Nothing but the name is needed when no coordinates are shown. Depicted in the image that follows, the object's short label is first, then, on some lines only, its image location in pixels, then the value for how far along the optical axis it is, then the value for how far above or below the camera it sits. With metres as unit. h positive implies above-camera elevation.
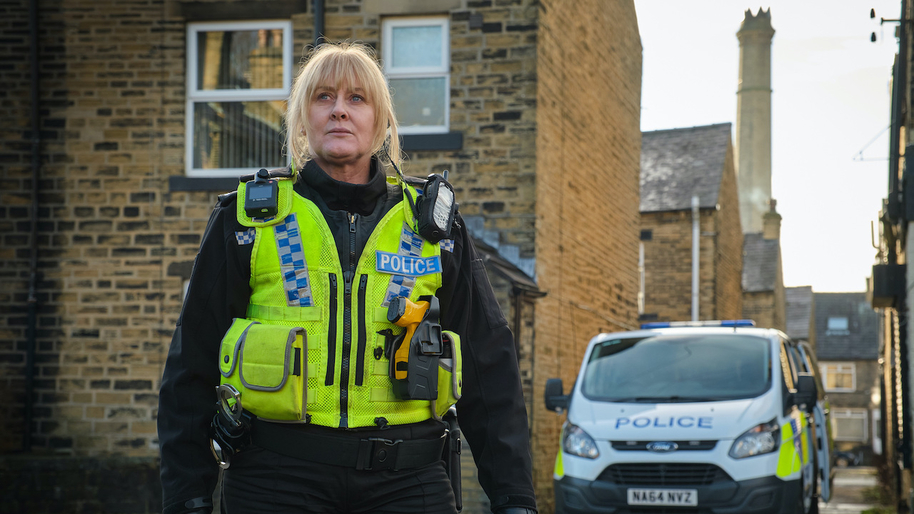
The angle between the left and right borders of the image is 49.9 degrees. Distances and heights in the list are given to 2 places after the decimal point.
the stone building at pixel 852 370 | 50.66 -5.91
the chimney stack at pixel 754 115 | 51.81 +7.69
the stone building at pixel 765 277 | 32.03 -0.60
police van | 7.35 -1.32
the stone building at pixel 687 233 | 23.30 +0.63
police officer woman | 2.29 -0.22
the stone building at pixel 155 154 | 9.78 +1.01
